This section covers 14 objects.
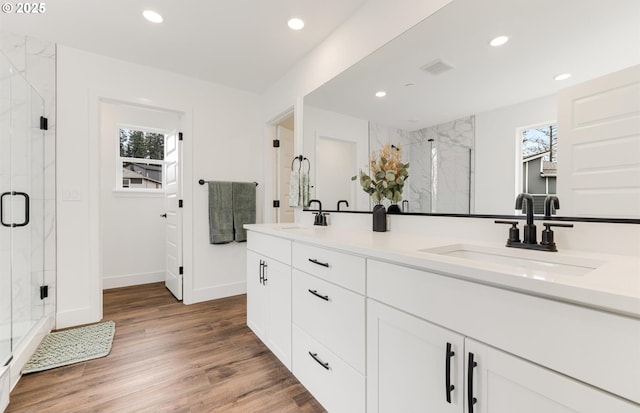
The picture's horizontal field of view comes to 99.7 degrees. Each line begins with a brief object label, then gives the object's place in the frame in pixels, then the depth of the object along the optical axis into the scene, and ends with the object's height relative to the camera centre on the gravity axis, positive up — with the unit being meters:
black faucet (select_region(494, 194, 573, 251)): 0.99 -0.09
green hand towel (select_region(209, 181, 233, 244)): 3.04 -0.08
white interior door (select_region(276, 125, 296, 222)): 3.28 +0.49
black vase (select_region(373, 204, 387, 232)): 1.72 -0.08
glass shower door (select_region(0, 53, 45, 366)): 1.84 -0.02
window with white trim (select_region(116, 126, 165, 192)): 3.62 +0.62
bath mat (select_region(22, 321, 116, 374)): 1.81 -1.06
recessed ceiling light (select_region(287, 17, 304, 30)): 2.04 +1.40
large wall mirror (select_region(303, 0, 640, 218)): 0.97 +0.53
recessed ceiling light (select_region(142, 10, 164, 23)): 1.97 +1.41
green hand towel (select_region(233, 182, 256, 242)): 3.19 -0.02
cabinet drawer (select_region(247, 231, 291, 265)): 1.67 -0.28
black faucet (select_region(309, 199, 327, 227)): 2.25 -0.11
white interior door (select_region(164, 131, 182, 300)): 3.00 -0.10
